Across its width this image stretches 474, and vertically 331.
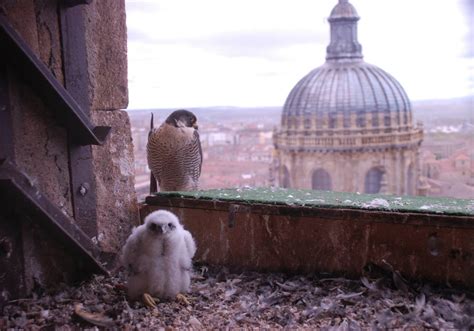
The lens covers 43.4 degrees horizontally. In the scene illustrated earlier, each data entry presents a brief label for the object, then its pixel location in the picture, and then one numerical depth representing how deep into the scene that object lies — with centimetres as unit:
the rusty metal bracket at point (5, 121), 195
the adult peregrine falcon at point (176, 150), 345
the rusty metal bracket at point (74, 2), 218
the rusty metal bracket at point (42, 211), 188
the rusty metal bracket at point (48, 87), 190
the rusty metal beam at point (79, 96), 222
